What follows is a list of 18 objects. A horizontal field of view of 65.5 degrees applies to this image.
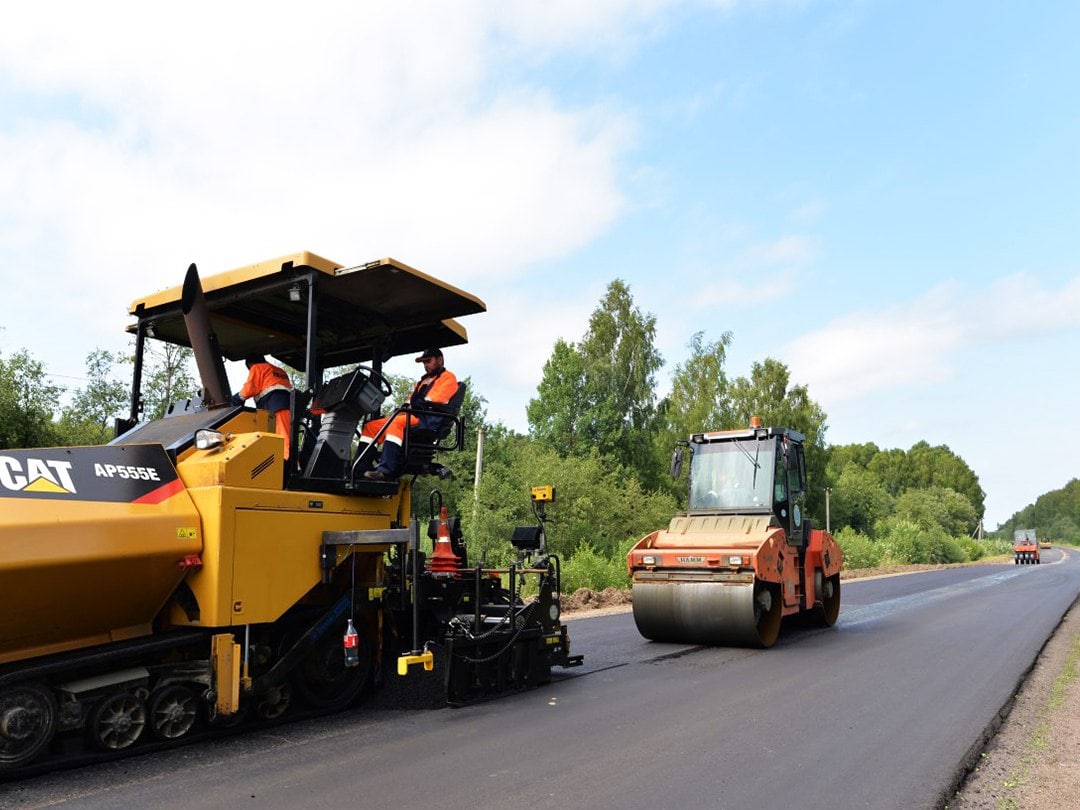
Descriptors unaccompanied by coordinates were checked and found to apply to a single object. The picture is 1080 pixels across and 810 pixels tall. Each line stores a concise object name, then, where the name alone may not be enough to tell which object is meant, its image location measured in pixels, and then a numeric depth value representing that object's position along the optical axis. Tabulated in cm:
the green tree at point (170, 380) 2616
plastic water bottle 519
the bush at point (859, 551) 3472
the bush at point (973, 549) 5634
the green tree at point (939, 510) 6425
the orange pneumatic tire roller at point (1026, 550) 4752
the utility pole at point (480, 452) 2470
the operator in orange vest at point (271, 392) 570
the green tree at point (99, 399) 2959
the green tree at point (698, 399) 4056
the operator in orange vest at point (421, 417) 594
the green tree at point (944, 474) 10125
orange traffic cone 678
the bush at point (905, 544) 4085
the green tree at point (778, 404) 4072
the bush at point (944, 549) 4784
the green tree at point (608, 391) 4072
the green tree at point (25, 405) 2317
